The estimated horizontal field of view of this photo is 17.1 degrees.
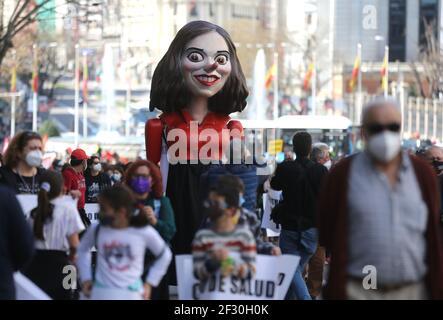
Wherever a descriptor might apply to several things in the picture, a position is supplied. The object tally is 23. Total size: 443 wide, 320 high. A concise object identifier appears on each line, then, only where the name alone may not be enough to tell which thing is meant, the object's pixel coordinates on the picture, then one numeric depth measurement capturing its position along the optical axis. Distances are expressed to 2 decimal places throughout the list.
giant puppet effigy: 11.65
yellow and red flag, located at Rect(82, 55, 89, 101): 68.26
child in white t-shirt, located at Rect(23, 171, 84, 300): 10.00
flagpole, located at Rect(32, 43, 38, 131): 64.31
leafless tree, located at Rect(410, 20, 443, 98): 76.00
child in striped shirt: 8.73
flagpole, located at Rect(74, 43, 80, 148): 56.55
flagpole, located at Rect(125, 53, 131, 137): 81.25
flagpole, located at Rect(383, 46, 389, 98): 63.26
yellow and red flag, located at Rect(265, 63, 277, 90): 68.25
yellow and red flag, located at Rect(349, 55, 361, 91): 68.64
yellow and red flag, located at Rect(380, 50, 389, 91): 63.40
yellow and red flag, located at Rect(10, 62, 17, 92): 64.38
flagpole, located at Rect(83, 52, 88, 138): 67.81
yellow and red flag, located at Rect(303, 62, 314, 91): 71.56
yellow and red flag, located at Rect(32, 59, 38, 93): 64.00
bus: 40.86
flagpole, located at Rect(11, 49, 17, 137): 64.75
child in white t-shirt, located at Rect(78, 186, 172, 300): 8.73
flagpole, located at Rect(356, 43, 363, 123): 71.44
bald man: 7.95
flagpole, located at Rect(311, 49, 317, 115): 76.81
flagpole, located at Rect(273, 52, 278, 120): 73.29
